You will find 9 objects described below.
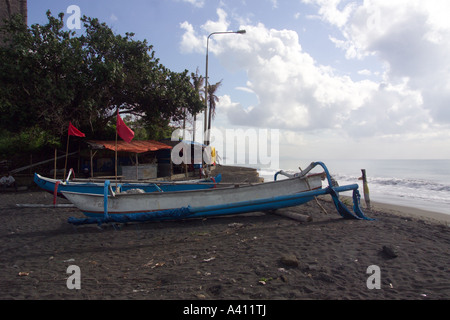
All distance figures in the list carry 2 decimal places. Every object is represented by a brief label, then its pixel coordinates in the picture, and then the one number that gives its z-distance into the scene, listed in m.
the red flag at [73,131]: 13.33
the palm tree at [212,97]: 30.86
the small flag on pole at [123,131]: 9.31
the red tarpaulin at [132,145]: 15.88
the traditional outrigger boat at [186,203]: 7.72
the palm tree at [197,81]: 29.29
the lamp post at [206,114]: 20.87
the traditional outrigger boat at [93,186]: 10.94
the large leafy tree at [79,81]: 13.77
